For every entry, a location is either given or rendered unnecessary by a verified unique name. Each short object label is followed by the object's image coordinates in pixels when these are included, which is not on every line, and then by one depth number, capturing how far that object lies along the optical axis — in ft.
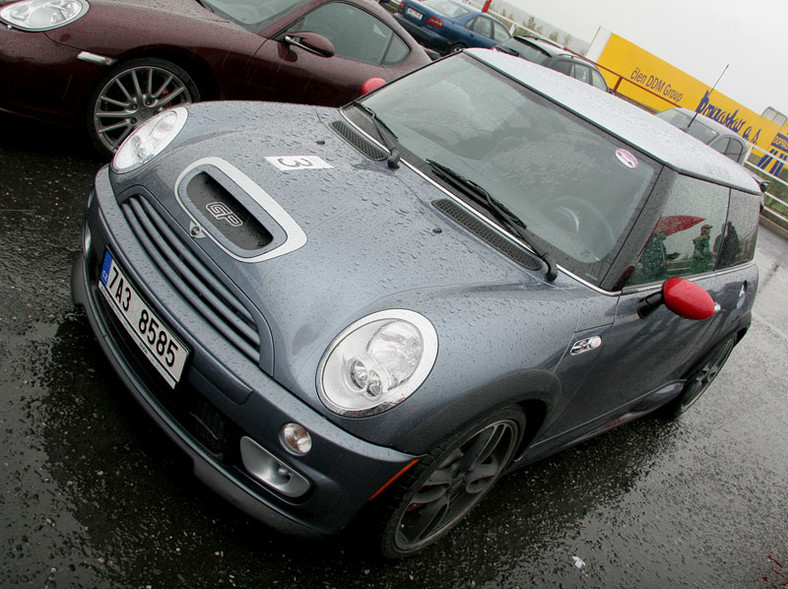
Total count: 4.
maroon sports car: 11.56
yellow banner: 78.64
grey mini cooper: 6.03
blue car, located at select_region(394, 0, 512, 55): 52.85
